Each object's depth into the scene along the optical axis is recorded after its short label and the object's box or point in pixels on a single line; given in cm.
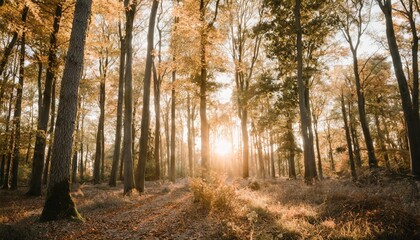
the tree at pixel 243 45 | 2041
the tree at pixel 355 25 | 1694
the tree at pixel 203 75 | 1269
